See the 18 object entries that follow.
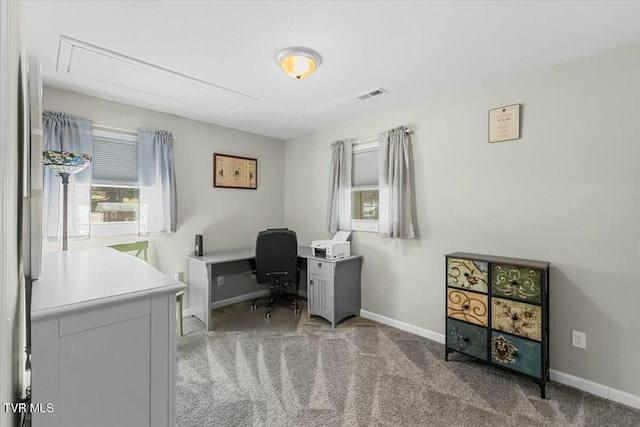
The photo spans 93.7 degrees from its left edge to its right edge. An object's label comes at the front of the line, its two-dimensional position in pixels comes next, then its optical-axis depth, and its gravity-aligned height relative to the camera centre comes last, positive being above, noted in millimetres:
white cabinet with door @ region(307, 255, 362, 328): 3246 -830
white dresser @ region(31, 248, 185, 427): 1034 -521
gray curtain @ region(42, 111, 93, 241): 2625 +266
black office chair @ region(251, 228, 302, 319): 3377 -507
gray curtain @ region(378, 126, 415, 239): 3049 +291
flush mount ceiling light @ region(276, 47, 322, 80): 2064 +1083
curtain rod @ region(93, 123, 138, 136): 2949 +845
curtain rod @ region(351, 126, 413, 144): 3436 +873
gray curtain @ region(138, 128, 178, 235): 3197 +330
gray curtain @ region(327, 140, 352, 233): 3688 +332
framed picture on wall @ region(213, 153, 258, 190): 3854 +558
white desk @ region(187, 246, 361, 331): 3156 -794
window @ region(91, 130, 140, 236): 2977 +282
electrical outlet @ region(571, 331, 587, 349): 2160 -902
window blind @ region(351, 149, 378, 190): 3502 +527
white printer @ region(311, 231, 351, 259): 3312 -390
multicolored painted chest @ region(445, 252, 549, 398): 2111 -735
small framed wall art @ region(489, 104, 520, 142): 2428 +760
